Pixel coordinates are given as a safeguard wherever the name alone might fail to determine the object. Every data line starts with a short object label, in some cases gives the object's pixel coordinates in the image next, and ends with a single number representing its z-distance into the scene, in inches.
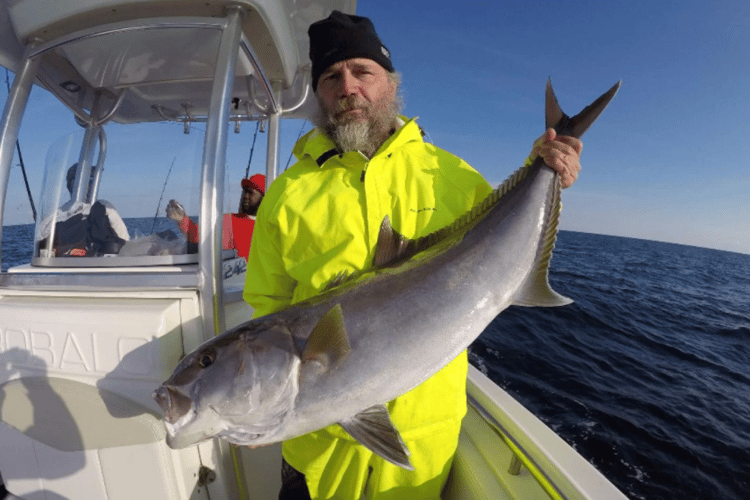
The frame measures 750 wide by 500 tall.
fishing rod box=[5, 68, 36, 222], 109.1
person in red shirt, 101.7
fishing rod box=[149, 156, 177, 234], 105.3
